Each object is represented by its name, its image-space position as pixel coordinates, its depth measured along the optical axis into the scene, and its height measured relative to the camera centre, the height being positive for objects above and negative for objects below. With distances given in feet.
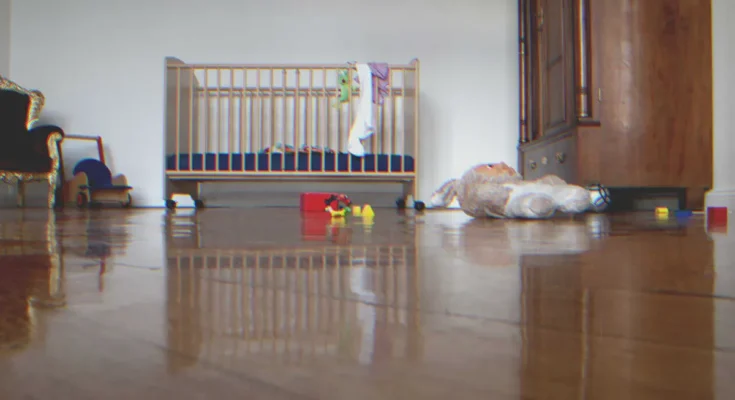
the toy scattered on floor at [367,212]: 7.33 -0.08
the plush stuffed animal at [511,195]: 5.80 +0.13
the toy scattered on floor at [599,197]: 7.73 +0.12
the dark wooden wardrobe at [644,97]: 8.32 +1.63
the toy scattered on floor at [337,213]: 6.63 -0.08
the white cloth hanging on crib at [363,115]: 12.16 +1.96
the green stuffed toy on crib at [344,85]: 12.59 +2.72
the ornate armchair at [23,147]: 11.67 +1.24
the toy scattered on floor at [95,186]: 13.16 +0.47
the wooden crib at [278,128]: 12.69 +1.97
